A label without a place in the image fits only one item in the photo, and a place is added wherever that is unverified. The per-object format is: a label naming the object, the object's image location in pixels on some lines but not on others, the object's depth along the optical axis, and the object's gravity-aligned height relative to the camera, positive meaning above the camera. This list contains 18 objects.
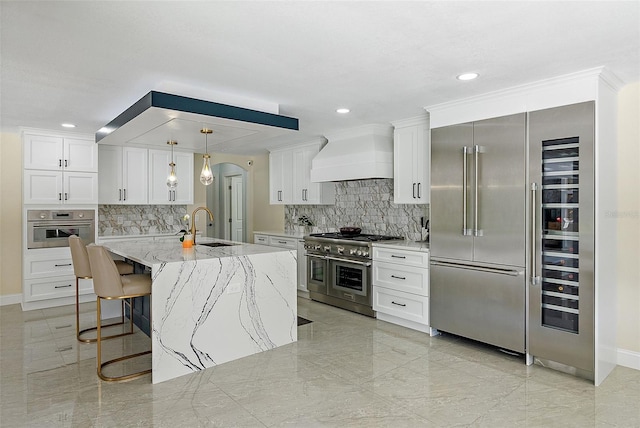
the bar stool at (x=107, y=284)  3.13 -0.57
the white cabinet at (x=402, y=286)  4.20 -0.81
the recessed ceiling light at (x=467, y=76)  3.09 +1.09
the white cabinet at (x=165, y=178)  6.33 +0.60
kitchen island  3.14 -0.78
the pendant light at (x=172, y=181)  4.66 +0.39
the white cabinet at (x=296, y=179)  6.13 +0.58
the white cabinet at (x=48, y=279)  5.19 -0.88
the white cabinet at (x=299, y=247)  5.87 -0.50
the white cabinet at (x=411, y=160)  4.45 +0.62
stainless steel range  4.86 -0.73
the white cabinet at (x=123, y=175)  5.92 +0.60
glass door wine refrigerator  3.03 -0.17
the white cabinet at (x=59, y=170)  5.18 +0.60
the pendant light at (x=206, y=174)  4.15 +0.42
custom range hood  4.84 +0.76
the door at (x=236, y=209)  8.91 +0.12
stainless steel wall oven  5.23 -0.17
